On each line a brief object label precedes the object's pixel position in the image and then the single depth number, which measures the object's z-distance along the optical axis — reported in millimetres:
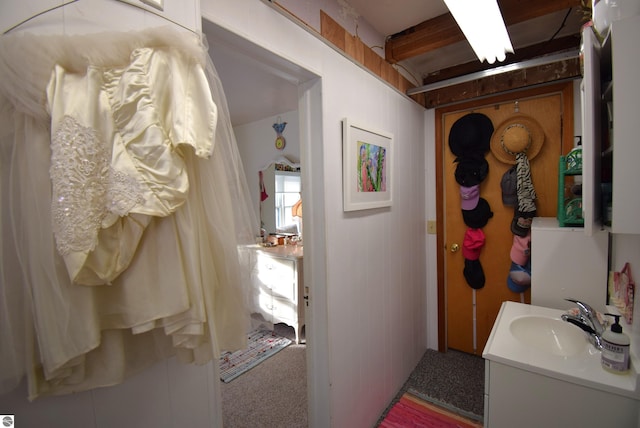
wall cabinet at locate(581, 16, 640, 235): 802
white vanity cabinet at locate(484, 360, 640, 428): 958
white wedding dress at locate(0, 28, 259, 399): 501
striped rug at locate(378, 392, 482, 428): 1700
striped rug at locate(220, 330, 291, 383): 2352
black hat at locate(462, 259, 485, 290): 2322
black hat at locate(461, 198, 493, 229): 2258
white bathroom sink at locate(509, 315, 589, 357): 1359
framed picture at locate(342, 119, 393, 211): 1484
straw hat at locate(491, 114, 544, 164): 2055
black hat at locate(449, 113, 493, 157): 2232
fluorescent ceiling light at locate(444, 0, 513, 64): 1173
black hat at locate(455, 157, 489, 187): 2242
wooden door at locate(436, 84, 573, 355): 2029
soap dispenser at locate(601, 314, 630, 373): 985
